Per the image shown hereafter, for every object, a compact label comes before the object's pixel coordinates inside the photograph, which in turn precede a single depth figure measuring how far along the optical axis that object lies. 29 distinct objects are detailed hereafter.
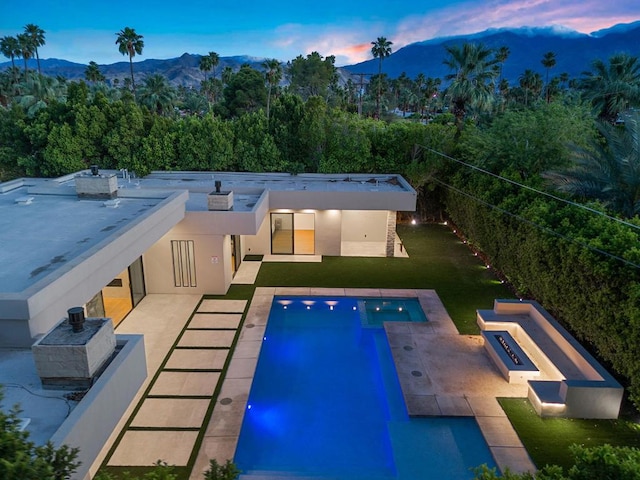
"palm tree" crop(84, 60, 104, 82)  53.47
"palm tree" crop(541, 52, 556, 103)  64.39
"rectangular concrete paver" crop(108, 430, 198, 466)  9.84
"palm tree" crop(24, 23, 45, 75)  61.41
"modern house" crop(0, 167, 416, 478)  7.47
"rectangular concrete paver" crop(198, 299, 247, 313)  17.47
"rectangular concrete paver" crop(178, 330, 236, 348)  14.92
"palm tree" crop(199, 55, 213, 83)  66.62
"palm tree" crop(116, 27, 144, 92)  47.66
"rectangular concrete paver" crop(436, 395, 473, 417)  11.52
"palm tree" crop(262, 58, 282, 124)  47.50
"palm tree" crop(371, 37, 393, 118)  59.00
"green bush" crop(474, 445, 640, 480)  4.99
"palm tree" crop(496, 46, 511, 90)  66.57
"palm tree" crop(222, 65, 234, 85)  65.74
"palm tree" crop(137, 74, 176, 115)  44.31
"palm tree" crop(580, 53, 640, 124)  29.58
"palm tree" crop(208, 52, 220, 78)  66.75
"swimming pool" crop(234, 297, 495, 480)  9.98
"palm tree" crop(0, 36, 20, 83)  60.88
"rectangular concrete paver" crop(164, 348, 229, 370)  13.59
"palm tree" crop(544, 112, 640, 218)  14.12
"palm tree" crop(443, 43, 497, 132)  32.34
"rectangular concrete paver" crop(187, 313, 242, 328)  16.25
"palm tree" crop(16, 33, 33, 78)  60.97
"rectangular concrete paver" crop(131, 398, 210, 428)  11.09
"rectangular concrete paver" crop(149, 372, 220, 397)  12.34
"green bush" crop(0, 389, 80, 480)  3.30
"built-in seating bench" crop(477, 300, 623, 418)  11.38
